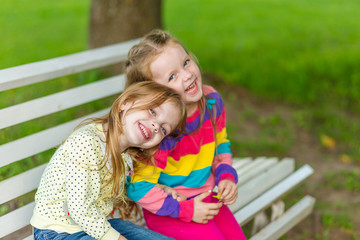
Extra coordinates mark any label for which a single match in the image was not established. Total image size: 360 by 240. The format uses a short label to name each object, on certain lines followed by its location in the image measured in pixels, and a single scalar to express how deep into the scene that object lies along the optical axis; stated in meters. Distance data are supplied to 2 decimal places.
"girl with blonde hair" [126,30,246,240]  2.43
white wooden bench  2.35
